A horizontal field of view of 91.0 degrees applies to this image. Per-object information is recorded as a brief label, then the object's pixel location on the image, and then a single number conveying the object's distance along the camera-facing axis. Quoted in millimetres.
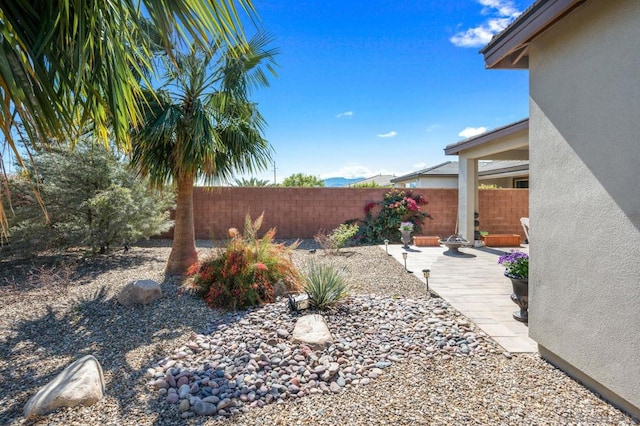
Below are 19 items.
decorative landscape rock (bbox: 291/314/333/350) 3502
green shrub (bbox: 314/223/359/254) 9107
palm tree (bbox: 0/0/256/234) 1961
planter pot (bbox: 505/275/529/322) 3893
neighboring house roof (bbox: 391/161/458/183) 18953
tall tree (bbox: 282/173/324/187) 22859
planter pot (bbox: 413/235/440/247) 10461
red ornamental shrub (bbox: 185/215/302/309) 4738
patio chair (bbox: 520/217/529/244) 9421
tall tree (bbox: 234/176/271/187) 19312
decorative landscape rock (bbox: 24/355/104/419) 2541
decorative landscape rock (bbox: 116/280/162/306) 4789
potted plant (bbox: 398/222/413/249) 10234
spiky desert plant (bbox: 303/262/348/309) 4414
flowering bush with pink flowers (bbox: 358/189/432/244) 11297
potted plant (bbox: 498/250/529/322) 3904
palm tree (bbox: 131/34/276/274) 5168
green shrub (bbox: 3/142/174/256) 6941
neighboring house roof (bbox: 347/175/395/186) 39719
